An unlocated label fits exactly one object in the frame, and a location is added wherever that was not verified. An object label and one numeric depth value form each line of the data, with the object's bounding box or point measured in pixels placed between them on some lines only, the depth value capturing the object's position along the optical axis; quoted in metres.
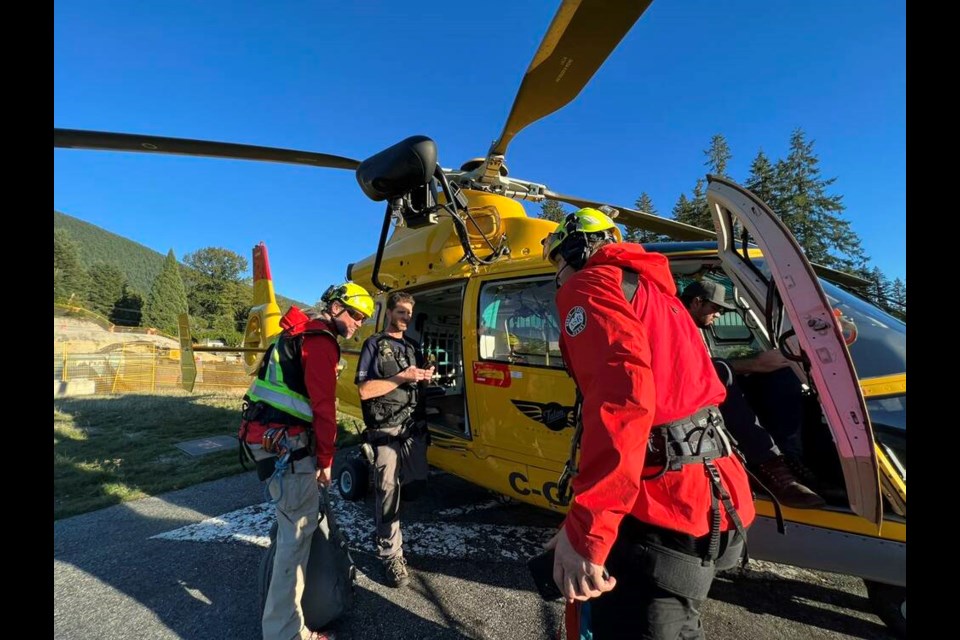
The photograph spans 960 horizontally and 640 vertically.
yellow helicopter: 1.80
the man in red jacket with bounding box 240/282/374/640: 2.24
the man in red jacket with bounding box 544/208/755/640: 1.09
